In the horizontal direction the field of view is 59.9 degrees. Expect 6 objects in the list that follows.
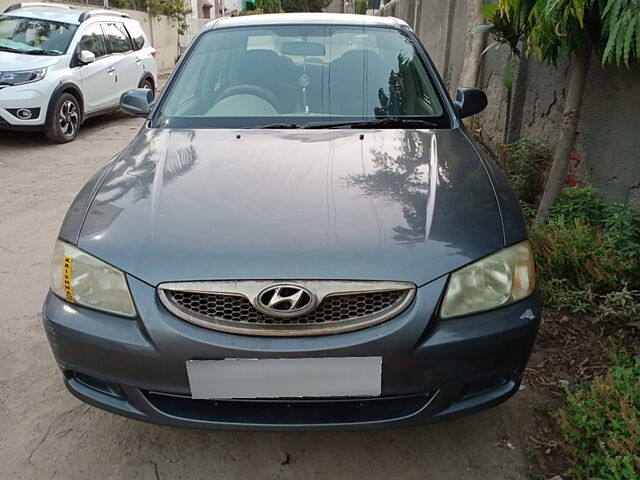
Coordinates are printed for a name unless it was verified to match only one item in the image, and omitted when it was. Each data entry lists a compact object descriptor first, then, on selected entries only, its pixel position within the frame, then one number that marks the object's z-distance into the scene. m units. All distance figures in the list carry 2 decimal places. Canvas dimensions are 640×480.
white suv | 6.27
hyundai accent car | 1.60
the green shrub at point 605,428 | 1.72
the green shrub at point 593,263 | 2.70
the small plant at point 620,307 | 2.56
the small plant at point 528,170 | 4.05
